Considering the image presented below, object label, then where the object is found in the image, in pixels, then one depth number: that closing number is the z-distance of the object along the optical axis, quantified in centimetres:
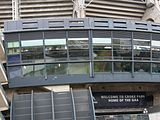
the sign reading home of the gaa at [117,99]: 3394
